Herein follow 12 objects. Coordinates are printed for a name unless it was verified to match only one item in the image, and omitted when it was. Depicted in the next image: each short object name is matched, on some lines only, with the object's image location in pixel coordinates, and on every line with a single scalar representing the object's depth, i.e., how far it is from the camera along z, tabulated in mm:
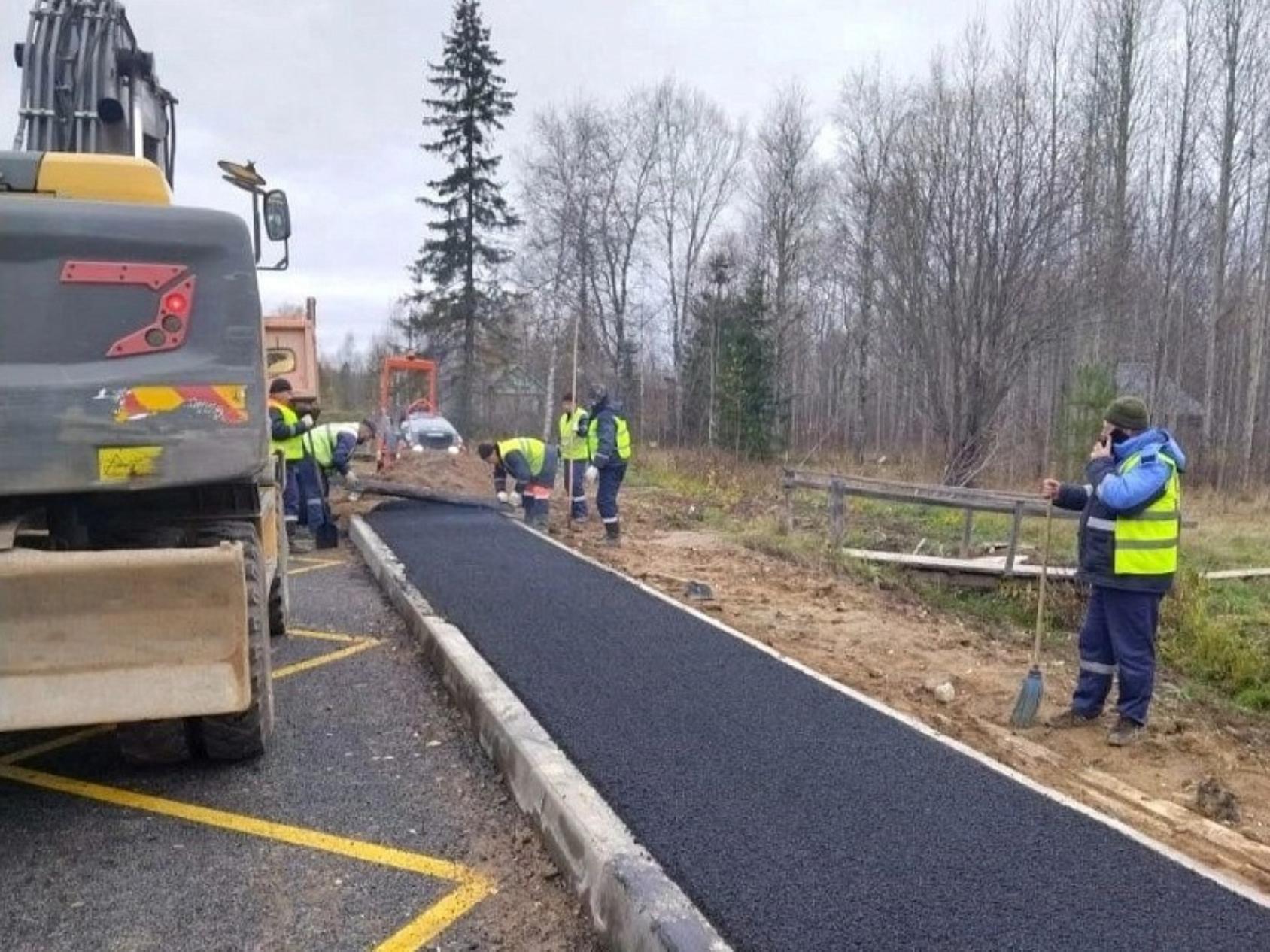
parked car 19656
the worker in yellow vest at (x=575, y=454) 13625
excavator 3523
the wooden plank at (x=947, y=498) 10562
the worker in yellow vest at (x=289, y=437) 9336
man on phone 5535
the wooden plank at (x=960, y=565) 10406
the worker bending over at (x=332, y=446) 11242
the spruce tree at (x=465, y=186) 35688
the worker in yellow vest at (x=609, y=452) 11781
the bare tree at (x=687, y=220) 43156
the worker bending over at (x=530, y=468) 12281
